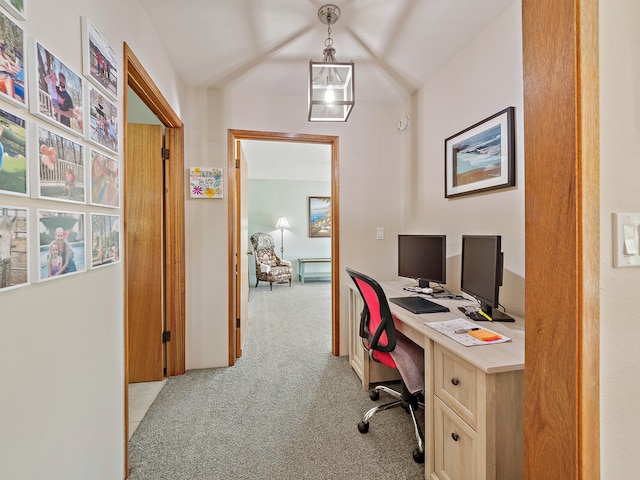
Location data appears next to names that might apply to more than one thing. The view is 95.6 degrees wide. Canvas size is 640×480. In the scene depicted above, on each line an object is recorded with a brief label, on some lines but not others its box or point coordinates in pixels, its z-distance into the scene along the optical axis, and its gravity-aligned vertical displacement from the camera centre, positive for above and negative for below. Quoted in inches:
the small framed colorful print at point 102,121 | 44.6 +19.6
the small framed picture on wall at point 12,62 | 28.8 +18.2
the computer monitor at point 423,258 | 81.1 -5.8
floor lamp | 261.3 +11.5
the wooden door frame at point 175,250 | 94.1 -3.6
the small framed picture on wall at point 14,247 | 29.0 -0.8
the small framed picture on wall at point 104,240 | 45.5 -0.2
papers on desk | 47.2 -16.6
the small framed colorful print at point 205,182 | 97.6 +19.1
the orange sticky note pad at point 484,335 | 47.9 -16.4
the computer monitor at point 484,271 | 56.6 -6.9
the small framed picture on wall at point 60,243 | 34.4 -0.6
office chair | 61.7 -25.8
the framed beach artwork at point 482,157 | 64.7 +20.8
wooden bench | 258.4 -30.9
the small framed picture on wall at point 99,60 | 43.0 +29.0
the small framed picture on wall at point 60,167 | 34.0 +9.3
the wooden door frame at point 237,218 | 100.9 +8.9
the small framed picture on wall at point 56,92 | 33.3 +18.6
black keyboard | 65.6 -15.9
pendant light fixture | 61.1 +33.5
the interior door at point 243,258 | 113.5 -8.1
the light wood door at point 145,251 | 90.3 -3.8
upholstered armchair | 233.1 -19.9
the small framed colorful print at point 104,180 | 45.3 +9.9
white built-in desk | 40.6 -25.7
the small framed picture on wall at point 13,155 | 28.8 +8.7
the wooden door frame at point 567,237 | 24.2 +0.1
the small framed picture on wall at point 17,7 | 29.2 +24.2
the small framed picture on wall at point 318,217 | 272.1 +20.4
